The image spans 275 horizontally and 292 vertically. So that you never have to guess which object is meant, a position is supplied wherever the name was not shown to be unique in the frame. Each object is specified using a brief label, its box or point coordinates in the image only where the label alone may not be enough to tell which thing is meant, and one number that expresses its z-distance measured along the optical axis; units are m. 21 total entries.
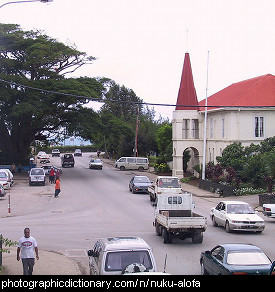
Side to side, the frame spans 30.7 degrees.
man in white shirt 14.08
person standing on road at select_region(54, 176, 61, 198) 37.28
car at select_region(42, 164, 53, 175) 56.25
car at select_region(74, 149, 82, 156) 110.62
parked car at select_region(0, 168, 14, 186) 45.13
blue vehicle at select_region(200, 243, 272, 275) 12.56
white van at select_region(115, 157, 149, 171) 70.06
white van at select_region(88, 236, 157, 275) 11.71
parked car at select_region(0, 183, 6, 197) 37.01
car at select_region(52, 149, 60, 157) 110.76
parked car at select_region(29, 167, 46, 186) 47.38
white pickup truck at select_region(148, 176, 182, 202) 34.28
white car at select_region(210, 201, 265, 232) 22.52
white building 48.56
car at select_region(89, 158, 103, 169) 69.06
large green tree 54.78
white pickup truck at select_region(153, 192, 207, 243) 19.67
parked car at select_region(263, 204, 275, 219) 26.56
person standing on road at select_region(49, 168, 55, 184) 50.03
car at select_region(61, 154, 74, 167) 72.62
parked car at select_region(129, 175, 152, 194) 41.47
